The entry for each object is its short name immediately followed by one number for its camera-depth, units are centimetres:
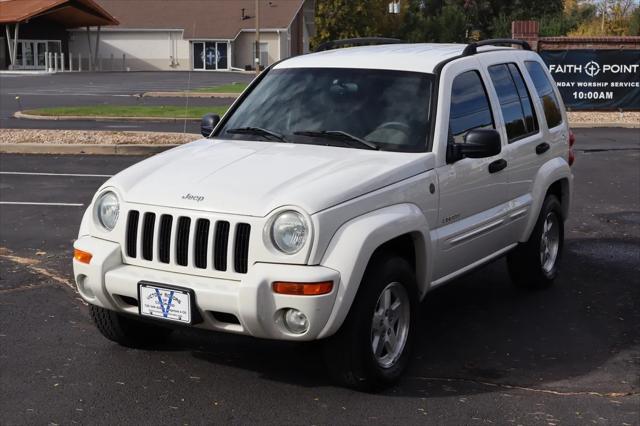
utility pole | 4881
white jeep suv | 497
